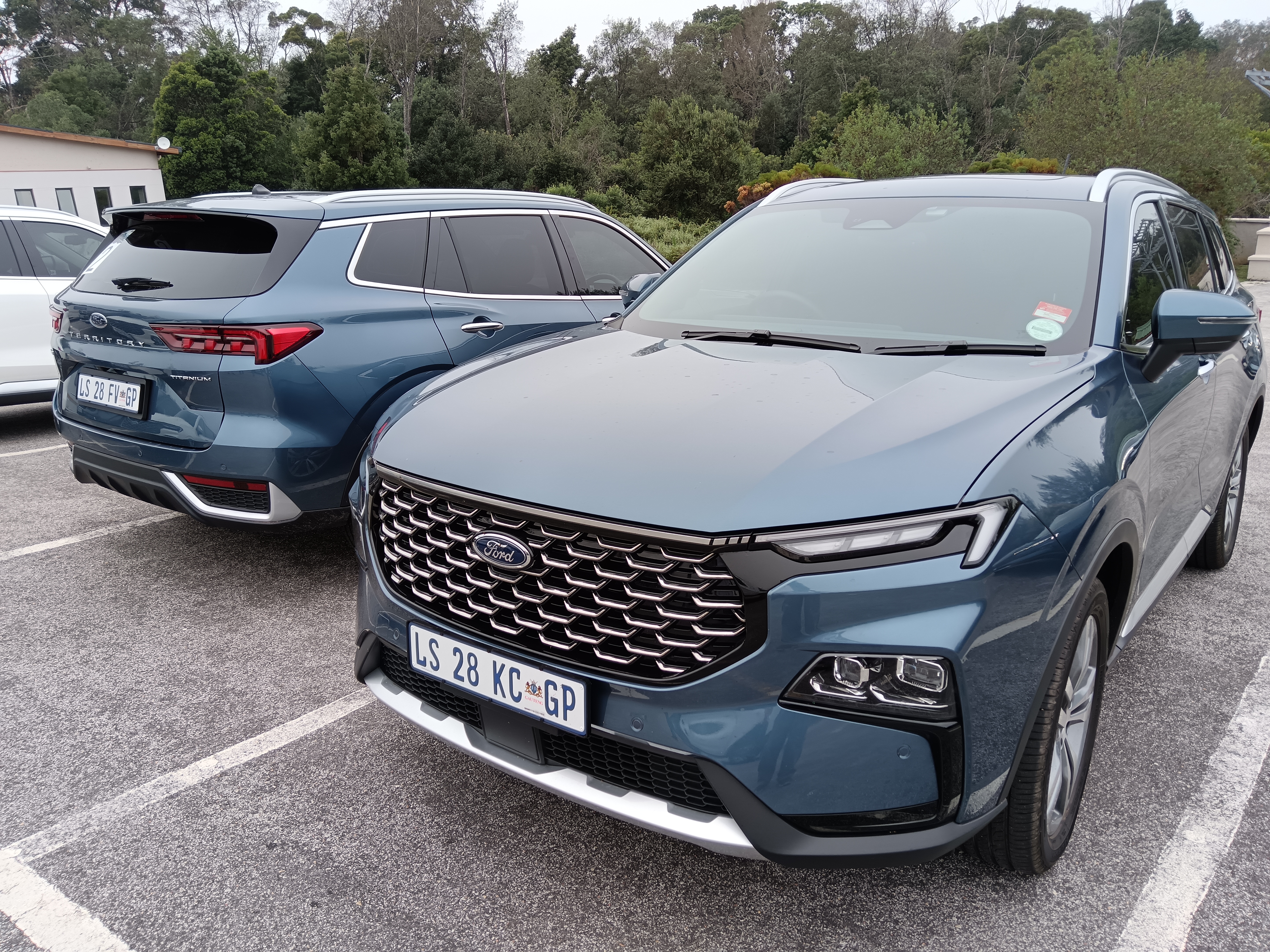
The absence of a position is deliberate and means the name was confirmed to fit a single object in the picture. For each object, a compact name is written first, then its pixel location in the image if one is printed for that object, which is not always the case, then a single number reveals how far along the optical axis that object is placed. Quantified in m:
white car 6.88
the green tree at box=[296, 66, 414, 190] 54.16
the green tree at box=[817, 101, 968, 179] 28.47
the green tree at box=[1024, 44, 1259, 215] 23.50
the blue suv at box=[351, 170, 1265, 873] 1.75
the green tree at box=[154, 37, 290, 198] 58.66
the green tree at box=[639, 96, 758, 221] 44.34
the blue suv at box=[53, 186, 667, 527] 3.71
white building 29.00
